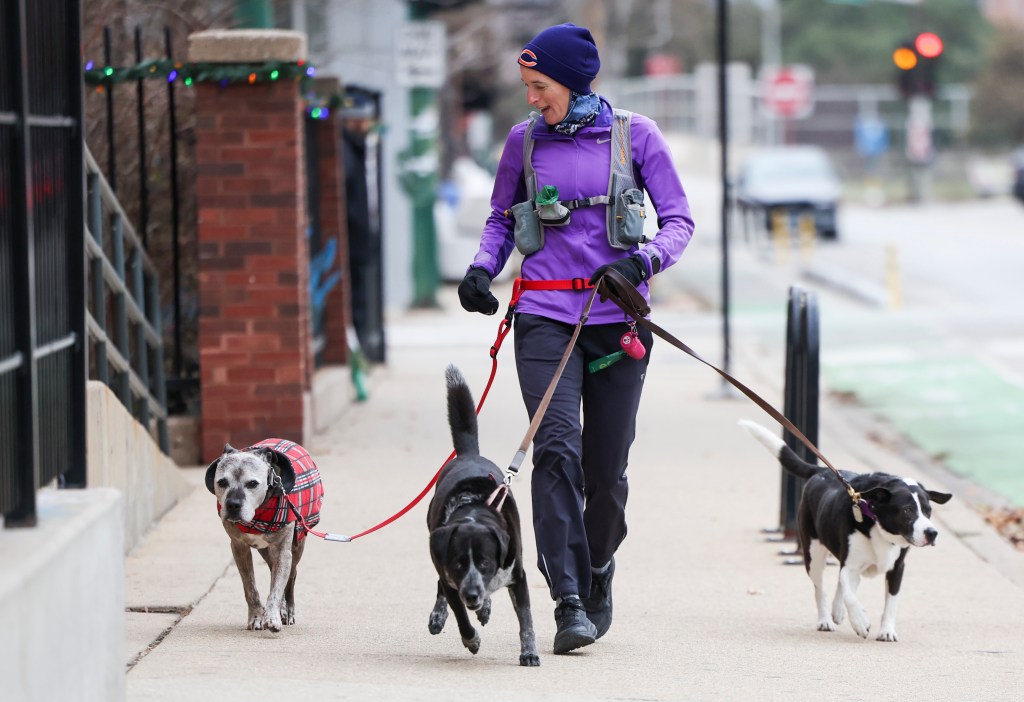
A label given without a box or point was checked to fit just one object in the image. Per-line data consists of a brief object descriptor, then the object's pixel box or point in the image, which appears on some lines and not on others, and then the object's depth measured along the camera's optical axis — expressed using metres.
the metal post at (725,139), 26.91
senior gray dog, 10.84
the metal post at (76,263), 8.71
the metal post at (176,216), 18.23
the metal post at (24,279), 7.73
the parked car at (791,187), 71.12
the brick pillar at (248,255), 18.72
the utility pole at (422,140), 39.25
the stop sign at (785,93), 114.25
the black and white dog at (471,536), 9.68
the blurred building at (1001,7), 185.50
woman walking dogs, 10.99
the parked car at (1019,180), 90.00
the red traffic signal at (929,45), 49.03
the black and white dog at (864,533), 12.04
